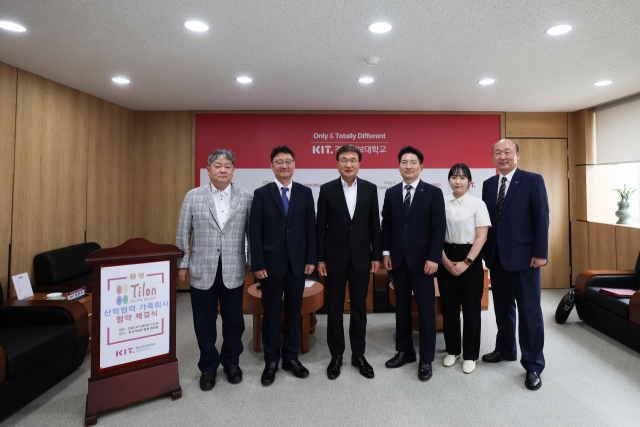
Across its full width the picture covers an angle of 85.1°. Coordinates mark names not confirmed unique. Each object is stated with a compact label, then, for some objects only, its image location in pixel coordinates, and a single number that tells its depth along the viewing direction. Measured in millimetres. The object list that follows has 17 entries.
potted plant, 5082
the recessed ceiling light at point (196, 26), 2791
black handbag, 4102
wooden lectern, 2299
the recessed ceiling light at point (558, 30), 2861
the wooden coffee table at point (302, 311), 3318
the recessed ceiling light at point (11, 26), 2768
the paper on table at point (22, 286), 3266
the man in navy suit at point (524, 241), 2732
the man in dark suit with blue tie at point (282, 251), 2730
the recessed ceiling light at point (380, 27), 2812
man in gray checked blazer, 2666
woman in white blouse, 2836
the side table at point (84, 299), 3295
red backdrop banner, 5691
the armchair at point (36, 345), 2279
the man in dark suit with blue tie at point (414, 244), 2734
